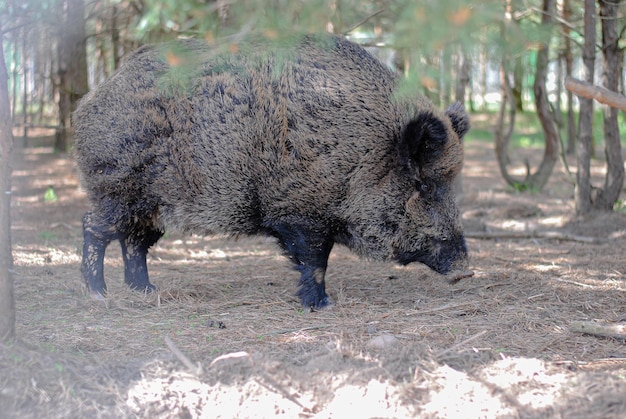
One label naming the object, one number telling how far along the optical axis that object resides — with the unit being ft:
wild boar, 17.30
